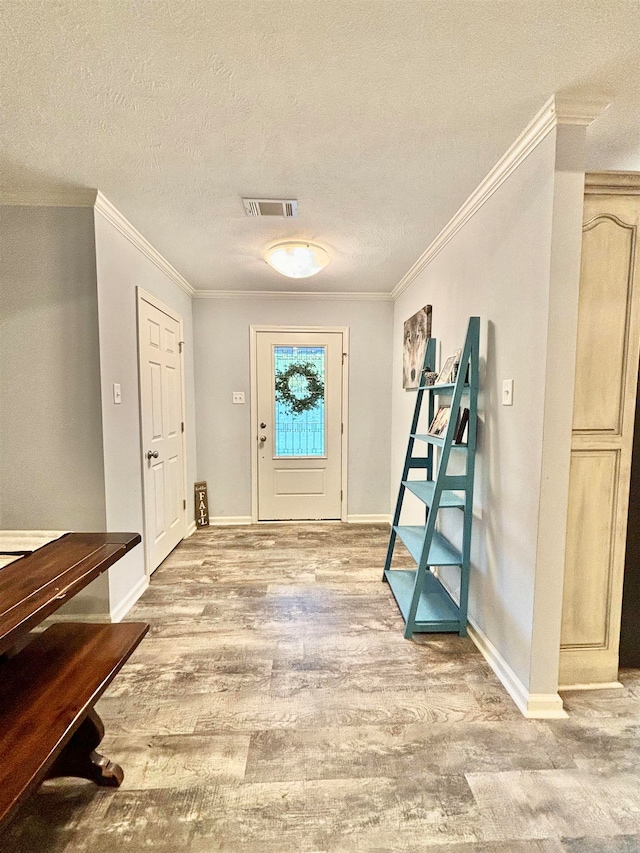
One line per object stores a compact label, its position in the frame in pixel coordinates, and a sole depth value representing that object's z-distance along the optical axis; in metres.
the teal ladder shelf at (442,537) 1.88
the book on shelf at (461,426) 1.95
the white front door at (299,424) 3.71
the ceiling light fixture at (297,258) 2.46
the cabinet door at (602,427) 1.49
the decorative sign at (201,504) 3.66
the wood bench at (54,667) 0.85
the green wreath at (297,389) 3.73
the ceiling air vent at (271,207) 1.98
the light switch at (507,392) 1.64
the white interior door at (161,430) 2.58
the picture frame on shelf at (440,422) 2.21
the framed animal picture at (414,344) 2.77
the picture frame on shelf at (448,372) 2.13
